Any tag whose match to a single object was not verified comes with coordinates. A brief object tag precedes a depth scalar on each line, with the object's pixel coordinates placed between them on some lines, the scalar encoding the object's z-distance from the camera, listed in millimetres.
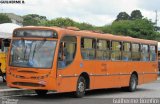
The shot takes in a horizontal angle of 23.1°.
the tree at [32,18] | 92957
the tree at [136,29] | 68059
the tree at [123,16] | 112197
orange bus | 14060
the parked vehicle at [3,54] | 19293
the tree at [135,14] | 111172
